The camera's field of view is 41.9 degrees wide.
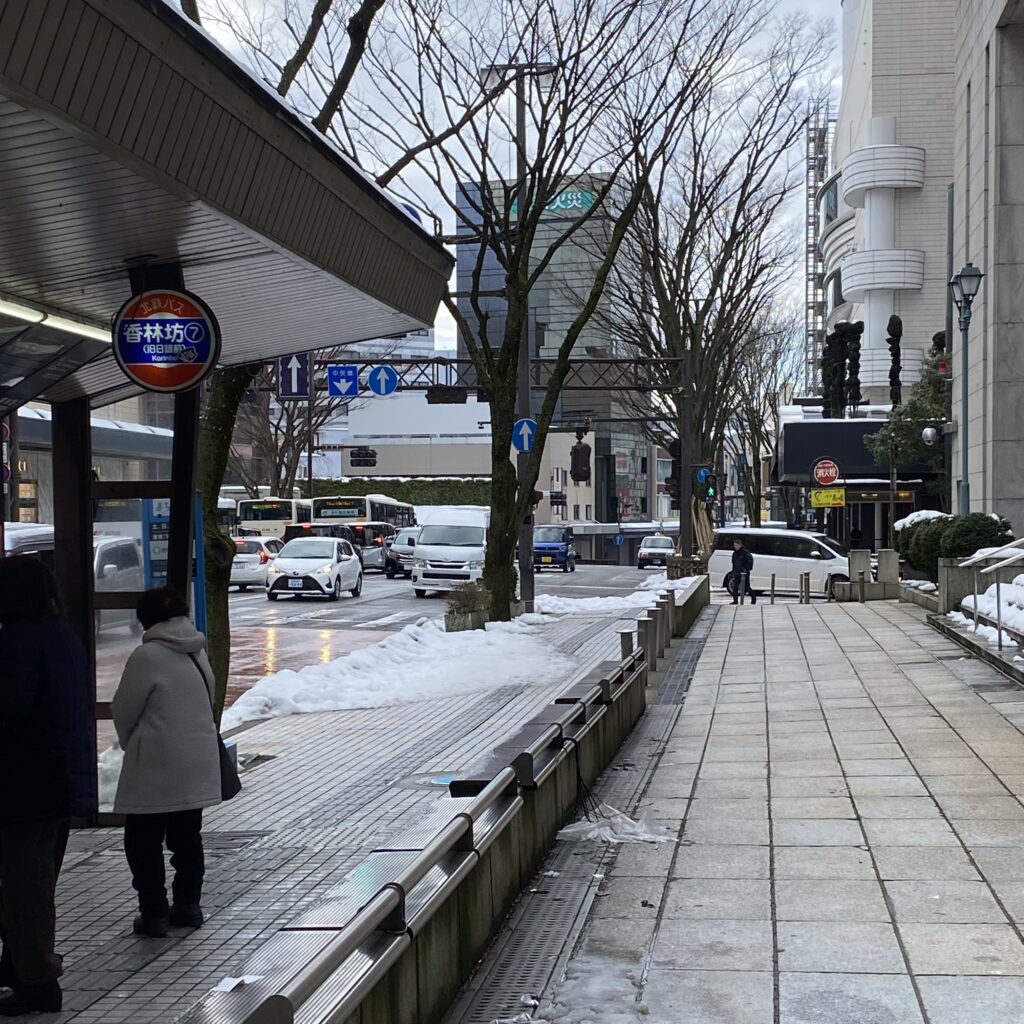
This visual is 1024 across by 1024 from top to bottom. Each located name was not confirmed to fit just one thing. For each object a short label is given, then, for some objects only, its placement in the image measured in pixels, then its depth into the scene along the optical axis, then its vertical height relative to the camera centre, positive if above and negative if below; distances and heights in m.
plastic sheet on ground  7.54 -1.98
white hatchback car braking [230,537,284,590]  37.69 -2.08
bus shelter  4.73 +1.26
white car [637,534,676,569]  56.00 -2.81
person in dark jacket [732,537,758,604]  30.92 -1.93
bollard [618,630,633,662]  12.54 -1.50
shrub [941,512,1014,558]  20.94 -0.83
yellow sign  39.12 -0.41
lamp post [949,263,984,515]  23.50 +3.24
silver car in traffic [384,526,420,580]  45.66 -2.26
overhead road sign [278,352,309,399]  29.11 +2.46
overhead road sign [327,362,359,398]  34.66 +2.92
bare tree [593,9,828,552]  27.29 +5.27
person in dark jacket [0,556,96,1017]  4.98 -1.07
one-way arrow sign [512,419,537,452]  23.19 +0.92
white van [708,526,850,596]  36.19 -2.03
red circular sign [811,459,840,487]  37.00 +0.36
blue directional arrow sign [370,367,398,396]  32.02 +2.64
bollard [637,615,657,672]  14.36 -1.66
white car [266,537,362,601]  32.50 -1.97
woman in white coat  6.02 -1.22
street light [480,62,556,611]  16.84 +4.44
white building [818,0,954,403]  63.69 +14.68
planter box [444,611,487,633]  20.70 -2.07
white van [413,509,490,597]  34.53 -1.72
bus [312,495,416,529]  56.22 -0.84
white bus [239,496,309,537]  53.62 -1.02
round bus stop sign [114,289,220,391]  7.20 +0.83
